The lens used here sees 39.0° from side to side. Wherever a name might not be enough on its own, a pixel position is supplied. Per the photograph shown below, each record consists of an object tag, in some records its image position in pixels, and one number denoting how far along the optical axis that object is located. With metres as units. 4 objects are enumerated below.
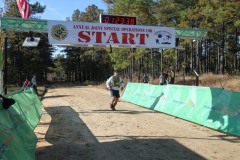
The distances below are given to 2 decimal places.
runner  16.11
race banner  15.04
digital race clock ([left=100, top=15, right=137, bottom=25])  15.53
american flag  14.63
